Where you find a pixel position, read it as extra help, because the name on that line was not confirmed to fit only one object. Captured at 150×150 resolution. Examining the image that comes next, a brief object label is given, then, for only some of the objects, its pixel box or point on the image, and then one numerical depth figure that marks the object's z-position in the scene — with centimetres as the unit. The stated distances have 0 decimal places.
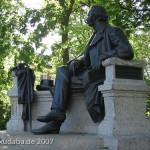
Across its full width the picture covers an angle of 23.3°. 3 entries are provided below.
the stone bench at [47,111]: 758
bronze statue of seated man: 691
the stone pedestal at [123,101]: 633
